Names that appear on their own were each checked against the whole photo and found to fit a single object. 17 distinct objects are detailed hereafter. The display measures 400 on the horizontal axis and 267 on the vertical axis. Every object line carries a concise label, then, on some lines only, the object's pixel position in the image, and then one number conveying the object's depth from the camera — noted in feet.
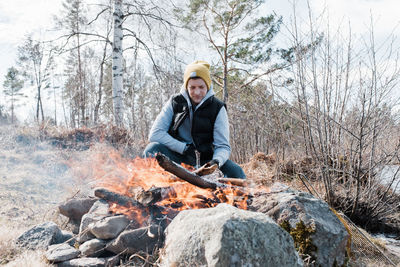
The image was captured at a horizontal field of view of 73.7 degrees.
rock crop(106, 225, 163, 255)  6.52
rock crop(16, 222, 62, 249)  7.23
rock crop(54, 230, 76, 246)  7.62
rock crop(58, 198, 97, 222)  8.77
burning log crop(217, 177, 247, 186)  7.93
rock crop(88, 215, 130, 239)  6.84
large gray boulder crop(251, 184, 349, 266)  6.08
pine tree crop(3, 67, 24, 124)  85.40
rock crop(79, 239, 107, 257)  6.70
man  9.43
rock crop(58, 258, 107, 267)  6.14
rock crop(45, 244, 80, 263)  6.37
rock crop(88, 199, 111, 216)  7.56
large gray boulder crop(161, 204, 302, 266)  4.21
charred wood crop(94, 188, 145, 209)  7.32
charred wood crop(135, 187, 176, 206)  6.82
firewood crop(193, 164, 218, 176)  7.39
